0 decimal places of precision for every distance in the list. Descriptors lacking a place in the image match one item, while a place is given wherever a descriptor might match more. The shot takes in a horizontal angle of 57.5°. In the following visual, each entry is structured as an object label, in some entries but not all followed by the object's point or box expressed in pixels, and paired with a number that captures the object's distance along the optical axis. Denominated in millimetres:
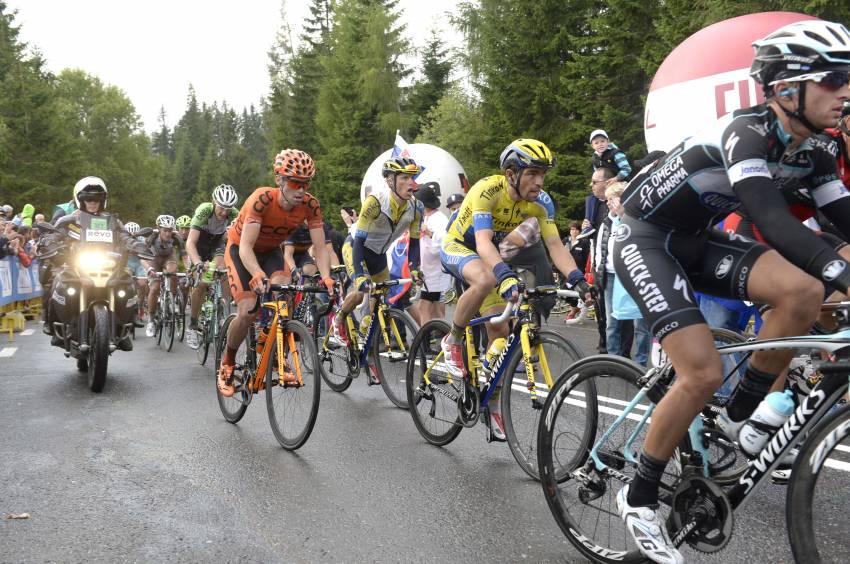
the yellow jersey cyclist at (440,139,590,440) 5078
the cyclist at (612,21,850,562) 2779
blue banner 15791
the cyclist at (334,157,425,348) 7262
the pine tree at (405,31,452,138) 45062
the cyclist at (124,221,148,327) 14807
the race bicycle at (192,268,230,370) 9750
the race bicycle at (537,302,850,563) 2521
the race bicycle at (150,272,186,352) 12016
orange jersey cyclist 6172
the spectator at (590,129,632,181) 9302
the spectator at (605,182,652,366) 7812
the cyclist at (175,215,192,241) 14219
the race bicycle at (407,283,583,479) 4699
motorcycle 8039
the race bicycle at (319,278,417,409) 7035
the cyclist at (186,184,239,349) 9875
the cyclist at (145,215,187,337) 13438
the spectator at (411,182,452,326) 9984
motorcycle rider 8312
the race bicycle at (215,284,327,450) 5500
